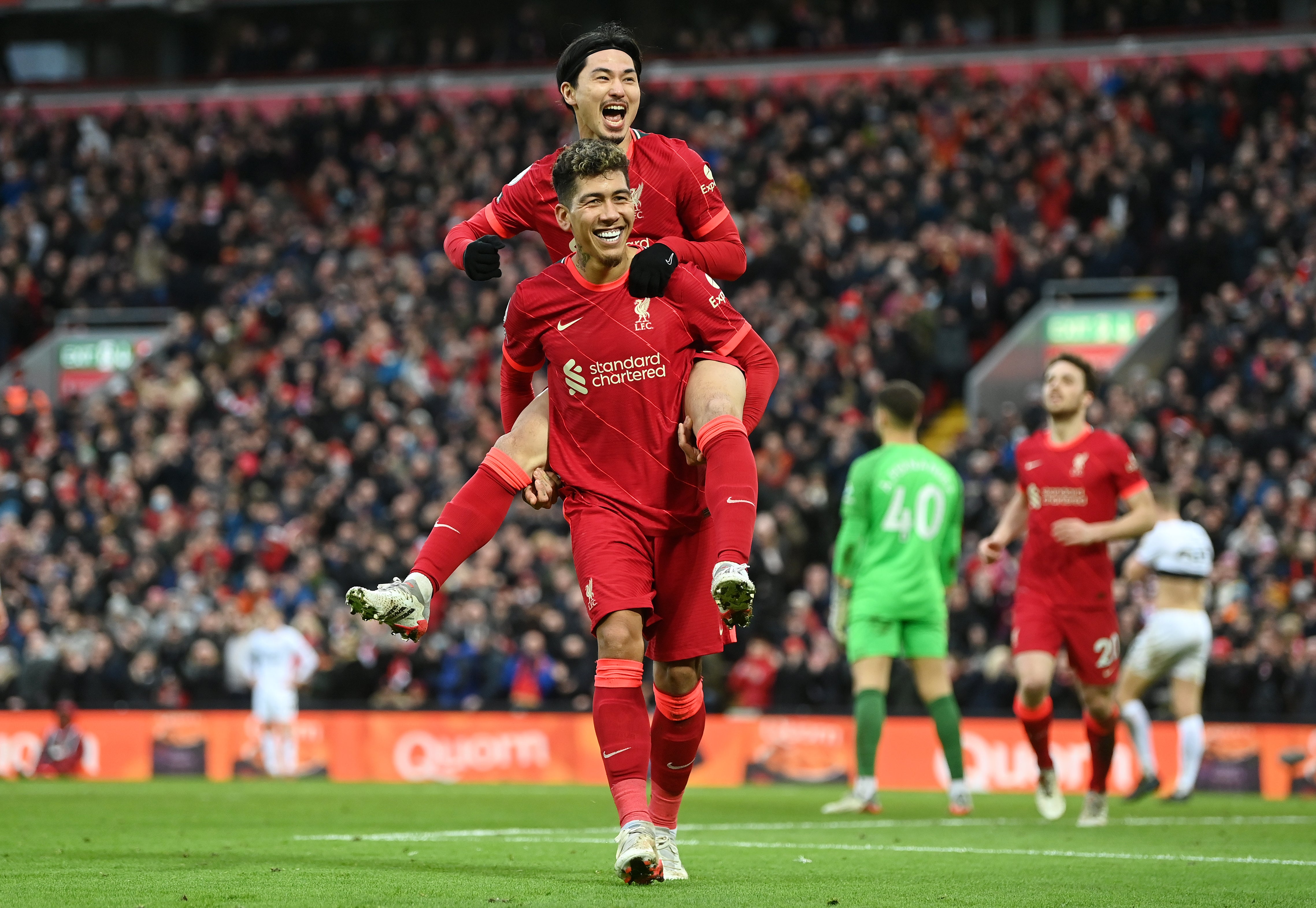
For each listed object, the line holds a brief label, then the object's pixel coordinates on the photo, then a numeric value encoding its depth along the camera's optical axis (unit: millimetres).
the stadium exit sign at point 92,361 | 29500
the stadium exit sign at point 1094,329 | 22672
